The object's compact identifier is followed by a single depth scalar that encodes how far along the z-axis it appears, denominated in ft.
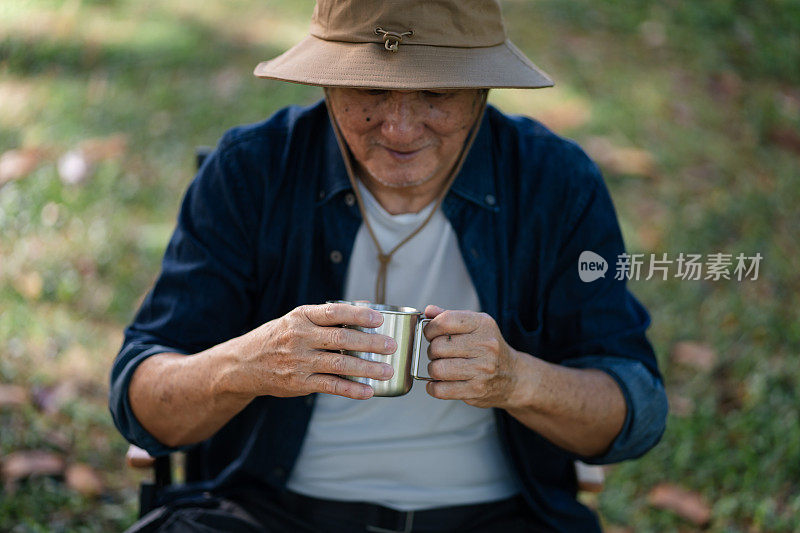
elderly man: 7.42
